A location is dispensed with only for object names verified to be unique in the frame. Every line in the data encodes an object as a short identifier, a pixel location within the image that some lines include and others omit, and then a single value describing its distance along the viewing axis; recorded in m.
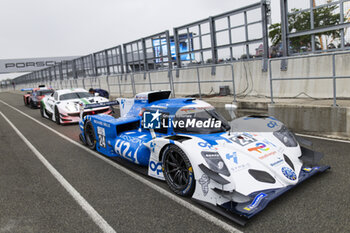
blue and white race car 3.56
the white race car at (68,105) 11.37
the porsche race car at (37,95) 19.02
